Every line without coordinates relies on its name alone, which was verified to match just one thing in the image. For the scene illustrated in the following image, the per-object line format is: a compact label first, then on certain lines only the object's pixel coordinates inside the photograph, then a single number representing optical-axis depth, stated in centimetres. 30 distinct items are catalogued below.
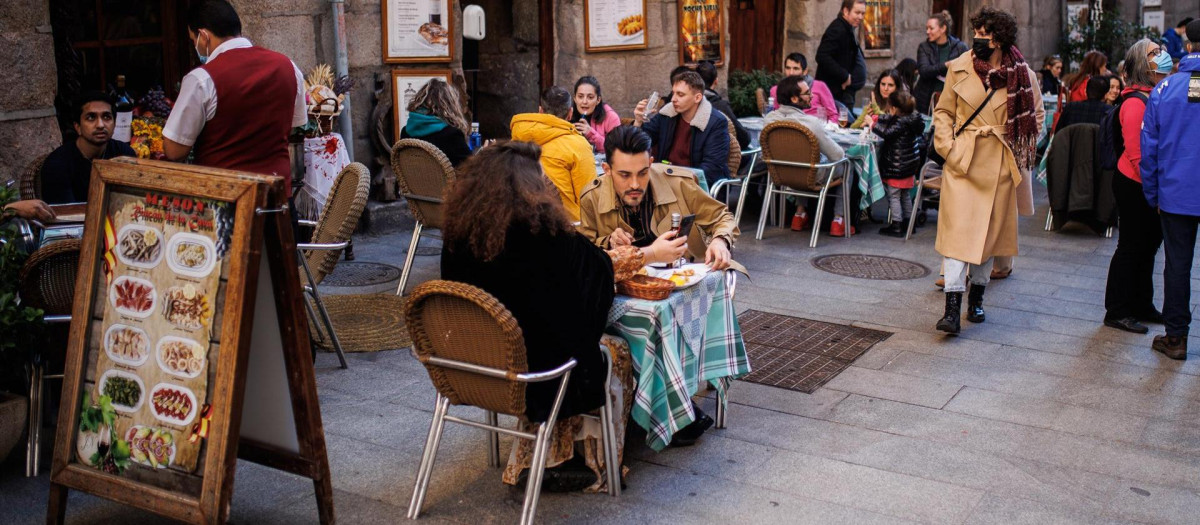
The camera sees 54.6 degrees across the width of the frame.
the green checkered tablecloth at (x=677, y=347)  419
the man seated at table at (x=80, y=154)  532
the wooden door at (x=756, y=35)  1302
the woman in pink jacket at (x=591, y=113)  818
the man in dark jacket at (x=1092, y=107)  909
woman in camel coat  621
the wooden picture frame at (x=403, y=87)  908
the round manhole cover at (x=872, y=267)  781
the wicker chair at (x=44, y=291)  425
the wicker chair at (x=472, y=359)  358
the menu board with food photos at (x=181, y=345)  343
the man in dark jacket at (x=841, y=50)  1124
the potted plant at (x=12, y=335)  411
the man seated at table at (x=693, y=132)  745
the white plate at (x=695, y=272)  435
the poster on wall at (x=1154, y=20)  1944
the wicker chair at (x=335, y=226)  523
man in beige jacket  482
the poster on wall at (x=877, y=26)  1415
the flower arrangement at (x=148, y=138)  654
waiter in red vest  458
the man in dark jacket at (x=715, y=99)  899
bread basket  418
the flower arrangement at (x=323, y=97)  750
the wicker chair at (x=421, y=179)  662
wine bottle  691
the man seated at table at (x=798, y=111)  885
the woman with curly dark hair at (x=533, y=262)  372
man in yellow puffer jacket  641
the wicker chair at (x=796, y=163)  848
